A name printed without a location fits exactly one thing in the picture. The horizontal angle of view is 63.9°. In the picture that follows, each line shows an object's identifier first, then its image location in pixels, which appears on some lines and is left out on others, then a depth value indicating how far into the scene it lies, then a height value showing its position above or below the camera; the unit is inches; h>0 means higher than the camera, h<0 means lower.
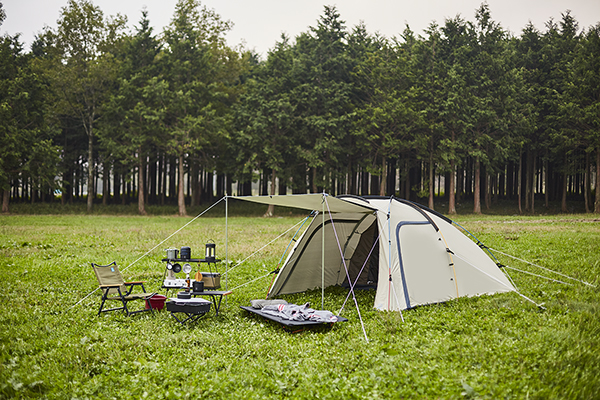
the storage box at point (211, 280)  327.3 -61.0
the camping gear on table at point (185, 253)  322.0 -41.6
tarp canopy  306.0 -6.6
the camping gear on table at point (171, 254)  318.7 -41.9
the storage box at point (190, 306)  269.4 -64.7
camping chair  297.3 -59.3
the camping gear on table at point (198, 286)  298.7 -59.0
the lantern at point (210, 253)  325.5 -42.4
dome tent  311.6 -45.3
